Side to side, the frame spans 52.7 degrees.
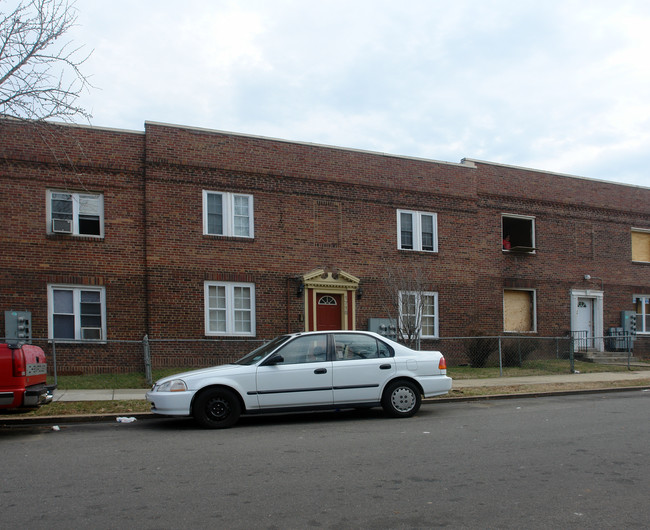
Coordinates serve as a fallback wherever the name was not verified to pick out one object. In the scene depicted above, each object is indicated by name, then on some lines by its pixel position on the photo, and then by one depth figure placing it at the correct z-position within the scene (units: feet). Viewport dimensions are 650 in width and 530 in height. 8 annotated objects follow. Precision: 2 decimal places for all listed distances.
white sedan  32.40
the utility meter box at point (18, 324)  52.70
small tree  55.99
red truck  29.14
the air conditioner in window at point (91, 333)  56.85
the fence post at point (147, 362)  48.01
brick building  55.98
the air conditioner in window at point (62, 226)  55.31
